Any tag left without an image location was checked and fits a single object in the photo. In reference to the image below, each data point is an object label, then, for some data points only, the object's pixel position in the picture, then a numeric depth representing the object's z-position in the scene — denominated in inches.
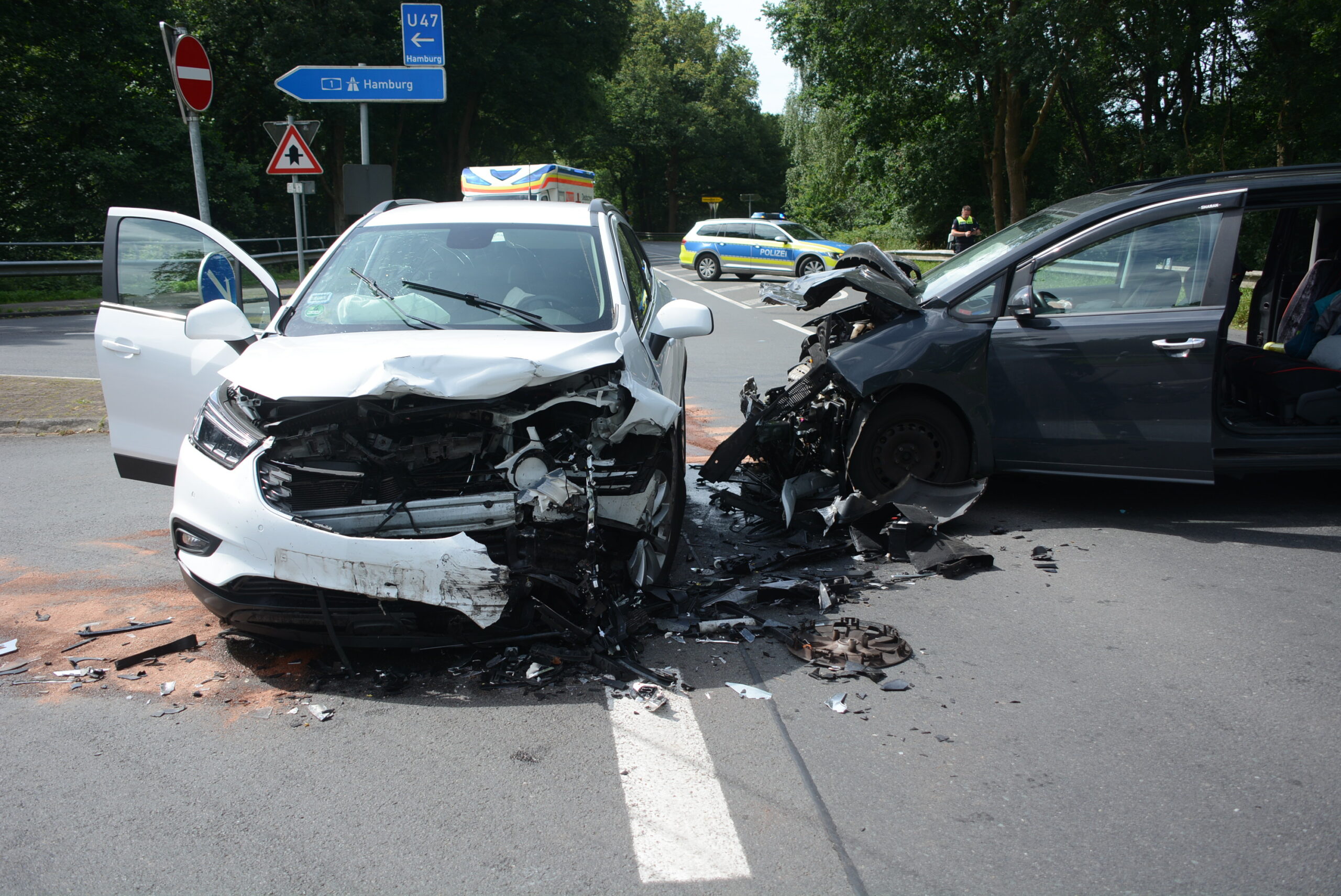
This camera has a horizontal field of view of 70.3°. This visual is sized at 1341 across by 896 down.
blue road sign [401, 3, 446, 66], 576.4
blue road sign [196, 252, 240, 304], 212.8
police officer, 843.4
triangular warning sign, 503.2
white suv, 141.1
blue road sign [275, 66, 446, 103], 527.8
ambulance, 873.5
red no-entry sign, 312.2
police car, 1039.6
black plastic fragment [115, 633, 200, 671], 152.0
